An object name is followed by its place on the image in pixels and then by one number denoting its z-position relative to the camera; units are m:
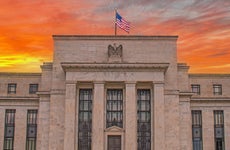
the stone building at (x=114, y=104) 53.66
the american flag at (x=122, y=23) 56.47
